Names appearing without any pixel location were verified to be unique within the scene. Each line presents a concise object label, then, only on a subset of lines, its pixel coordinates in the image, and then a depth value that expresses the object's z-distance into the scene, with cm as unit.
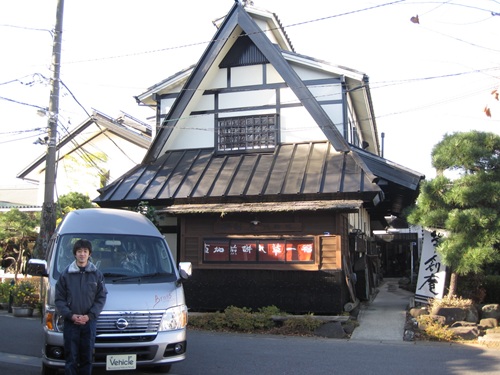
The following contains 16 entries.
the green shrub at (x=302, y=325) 1156
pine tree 1088
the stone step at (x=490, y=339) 994
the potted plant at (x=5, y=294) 1648
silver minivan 638
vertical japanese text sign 1261
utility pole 1405
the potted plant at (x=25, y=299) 1475
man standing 593
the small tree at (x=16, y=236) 2064
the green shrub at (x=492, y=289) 1289
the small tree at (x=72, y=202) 2153
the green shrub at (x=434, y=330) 1039
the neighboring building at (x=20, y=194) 4532
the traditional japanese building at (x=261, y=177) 1268
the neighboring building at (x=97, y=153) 2616
